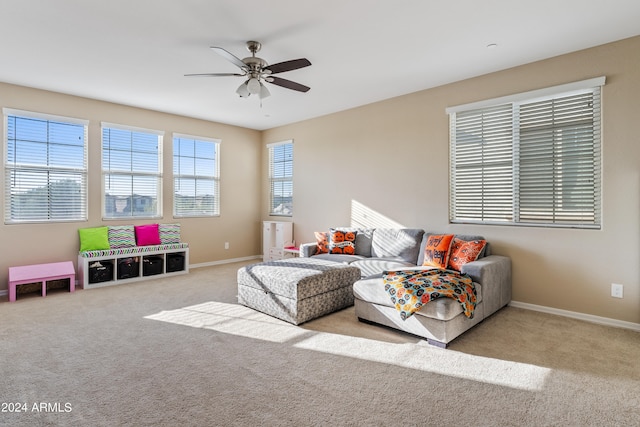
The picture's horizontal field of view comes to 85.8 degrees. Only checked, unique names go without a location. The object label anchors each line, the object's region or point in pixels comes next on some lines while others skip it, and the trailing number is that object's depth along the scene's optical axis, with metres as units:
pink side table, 4.37
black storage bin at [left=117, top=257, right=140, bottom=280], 5.36
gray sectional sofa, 2.97
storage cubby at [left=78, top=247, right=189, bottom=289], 5.07
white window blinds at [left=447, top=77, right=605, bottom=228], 3.71
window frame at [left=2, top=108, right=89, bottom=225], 4.71
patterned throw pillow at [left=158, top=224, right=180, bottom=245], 5.99
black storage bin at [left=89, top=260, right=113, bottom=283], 5.08
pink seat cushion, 5.72
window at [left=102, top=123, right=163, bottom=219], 5.63
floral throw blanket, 3.00
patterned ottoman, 3.55
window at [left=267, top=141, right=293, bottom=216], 7.21
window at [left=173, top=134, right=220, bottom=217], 6.47
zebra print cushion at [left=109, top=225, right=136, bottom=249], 5.44
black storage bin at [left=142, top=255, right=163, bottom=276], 5.62
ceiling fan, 3.31
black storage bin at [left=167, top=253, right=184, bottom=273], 5.92
